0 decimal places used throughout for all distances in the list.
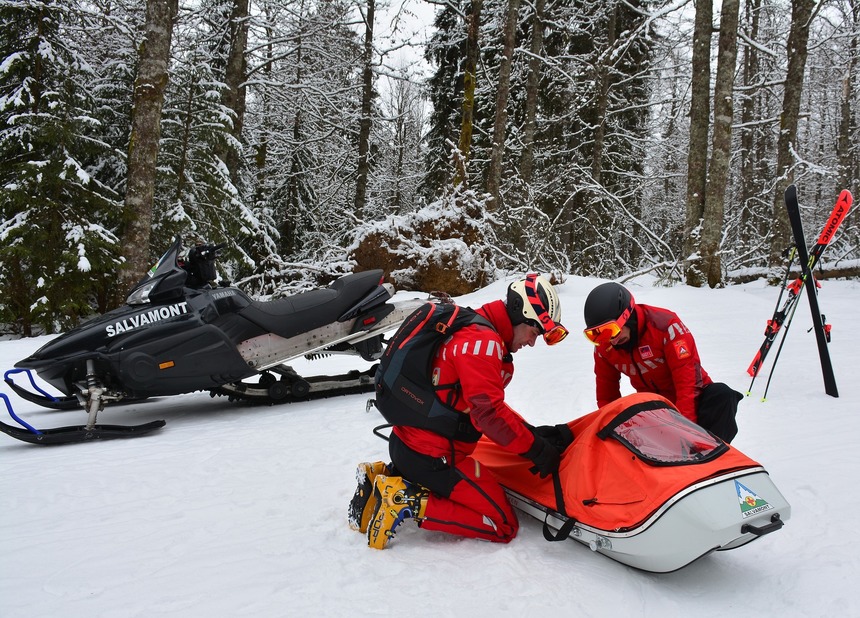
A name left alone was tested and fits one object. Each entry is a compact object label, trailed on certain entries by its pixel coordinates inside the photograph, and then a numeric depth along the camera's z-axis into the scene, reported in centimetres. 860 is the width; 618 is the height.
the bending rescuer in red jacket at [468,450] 276
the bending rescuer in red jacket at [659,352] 336
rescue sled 231
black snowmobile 437
